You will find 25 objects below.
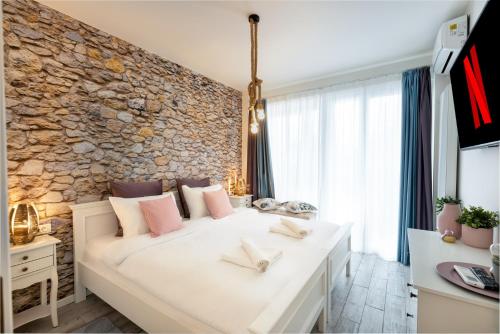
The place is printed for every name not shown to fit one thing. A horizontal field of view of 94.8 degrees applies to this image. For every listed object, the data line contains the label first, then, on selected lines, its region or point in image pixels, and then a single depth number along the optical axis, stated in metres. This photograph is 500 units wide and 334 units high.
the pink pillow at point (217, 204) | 2.89
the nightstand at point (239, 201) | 3.93
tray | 1.04
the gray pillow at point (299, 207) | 3.48
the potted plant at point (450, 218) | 1.81
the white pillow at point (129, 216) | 2.20
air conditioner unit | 2.06
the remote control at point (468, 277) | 1.10
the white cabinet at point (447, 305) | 1.03
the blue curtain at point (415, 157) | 2.84
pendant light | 2.11
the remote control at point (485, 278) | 1.06
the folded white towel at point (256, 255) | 1.55
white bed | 1.26
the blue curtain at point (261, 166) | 4.20
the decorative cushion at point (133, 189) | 2.39
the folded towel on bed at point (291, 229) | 2.22
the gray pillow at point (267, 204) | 3.81
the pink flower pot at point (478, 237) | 1.52
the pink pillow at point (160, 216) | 2.21
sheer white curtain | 3.15
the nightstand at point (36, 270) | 1.70
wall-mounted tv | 1.18
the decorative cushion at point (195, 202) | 2.88
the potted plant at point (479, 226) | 1.51
